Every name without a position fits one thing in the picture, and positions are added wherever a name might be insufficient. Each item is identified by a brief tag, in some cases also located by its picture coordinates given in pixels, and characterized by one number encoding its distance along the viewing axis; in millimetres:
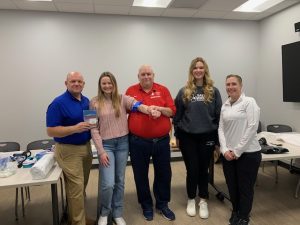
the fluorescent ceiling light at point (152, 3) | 4169
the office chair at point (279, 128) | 4346
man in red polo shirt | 2513
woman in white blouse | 2324
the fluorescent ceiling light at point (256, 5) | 4334
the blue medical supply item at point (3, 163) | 2244
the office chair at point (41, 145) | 3383
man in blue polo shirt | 2199
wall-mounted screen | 4117
